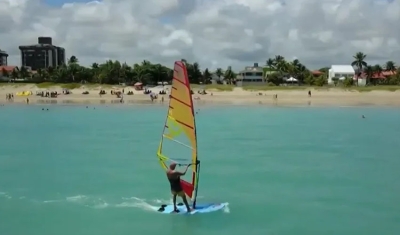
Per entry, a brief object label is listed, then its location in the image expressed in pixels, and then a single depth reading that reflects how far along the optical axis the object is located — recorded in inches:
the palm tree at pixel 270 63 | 4371.1
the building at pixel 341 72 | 4611.0
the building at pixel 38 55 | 6973.4
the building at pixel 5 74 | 3951.8
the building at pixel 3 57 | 6638.8
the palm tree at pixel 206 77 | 3939.5
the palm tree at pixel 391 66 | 4427.4
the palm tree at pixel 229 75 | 4315.9
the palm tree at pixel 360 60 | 4093.8
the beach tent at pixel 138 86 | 3099.7
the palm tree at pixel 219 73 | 4571.9
